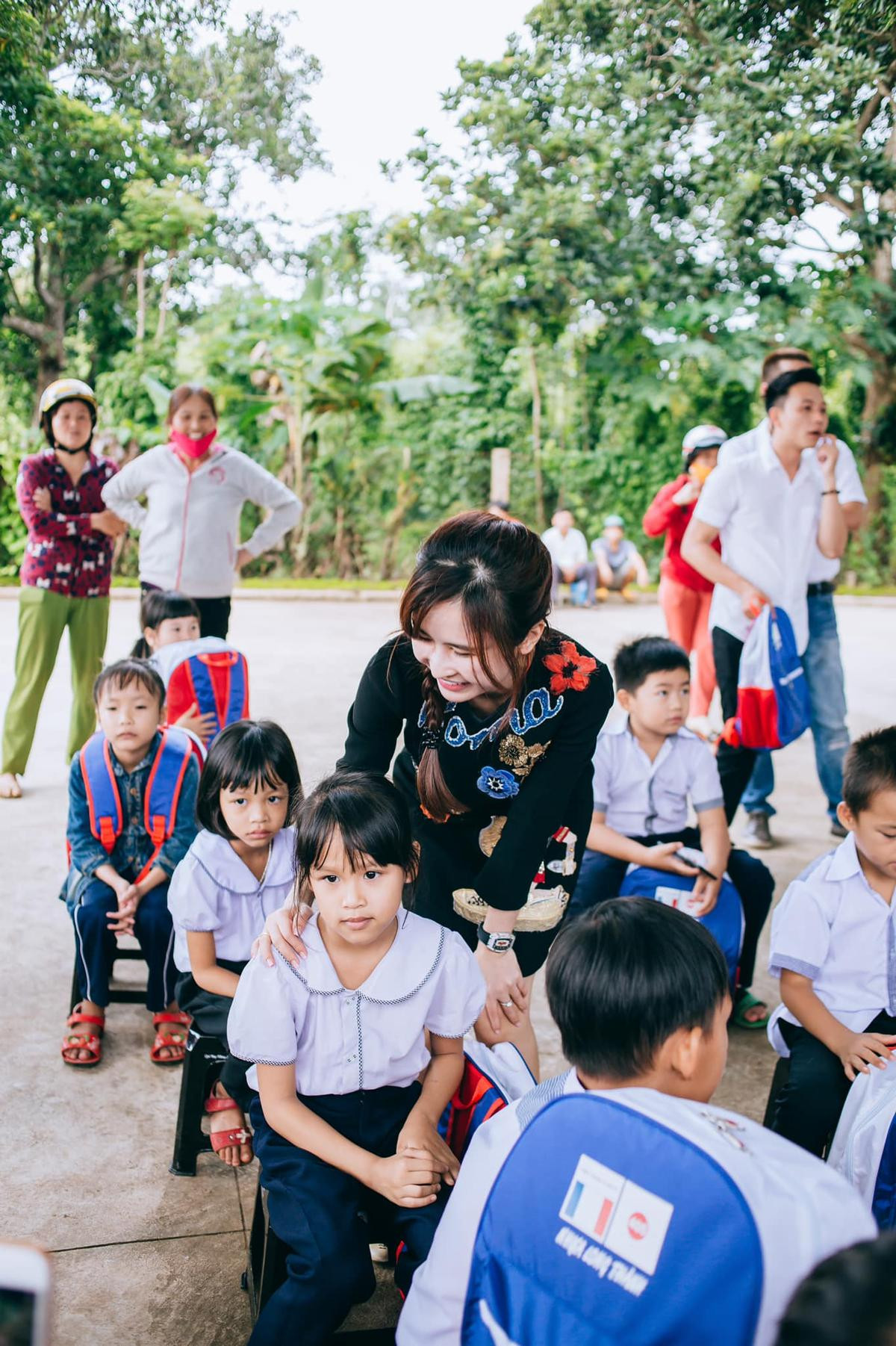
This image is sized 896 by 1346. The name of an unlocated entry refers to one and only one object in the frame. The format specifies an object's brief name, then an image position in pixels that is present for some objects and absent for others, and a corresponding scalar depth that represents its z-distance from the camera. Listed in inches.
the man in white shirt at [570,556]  392.2
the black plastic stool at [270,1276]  55.8
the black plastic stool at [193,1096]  75.1
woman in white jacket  146.9
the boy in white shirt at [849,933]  70.9
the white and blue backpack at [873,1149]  57.6
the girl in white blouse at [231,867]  78.3
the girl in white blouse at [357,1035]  55.6
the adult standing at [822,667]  134.6
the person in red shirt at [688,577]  193.0
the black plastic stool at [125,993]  93.8
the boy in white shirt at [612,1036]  43.4
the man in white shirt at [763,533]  129.7
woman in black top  60.4
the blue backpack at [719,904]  94.1
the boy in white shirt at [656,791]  98.0
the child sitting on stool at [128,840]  90.3
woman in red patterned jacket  154.6
